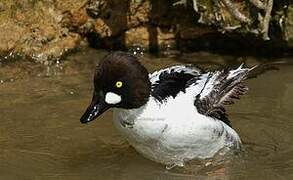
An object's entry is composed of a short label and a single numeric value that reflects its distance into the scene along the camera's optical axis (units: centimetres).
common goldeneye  1087
